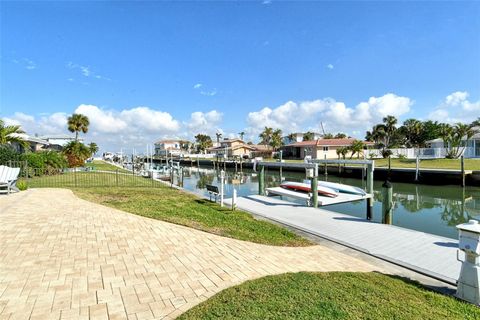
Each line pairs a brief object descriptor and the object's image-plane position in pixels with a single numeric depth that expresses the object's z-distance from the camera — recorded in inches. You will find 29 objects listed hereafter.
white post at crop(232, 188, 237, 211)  412.0
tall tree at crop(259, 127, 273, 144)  3476.9
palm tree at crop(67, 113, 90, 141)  1610.5
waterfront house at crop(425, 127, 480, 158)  1568.7
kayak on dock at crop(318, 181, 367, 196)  613.3
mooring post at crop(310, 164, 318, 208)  443.2
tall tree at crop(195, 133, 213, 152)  3993.6
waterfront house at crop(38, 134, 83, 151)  2536.9
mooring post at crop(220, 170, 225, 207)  438.7
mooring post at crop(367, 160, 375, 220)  461.9
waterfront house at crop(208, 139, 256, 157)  3185.0
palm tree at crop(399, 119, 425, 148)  2427.4
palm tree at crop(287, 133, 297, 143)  3258.4
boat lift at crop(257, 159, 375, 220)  443.8
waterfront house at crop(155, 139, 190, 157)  4549.7
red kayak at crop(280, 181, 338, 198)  548.4
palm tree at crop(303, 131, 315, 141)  3194.6
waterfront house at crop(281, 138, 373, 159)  2157.5
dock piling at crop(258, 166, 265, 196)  599.5
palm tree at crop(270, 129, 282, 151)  2979.8
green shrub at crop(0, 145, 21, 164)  712.5
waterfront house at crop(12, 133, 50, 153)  1038.4
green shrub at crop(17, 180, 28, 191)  518.0
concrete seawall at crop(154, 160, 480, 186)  925.2
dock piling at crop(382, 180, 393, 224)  348.5
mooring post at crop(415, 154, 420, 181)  1042.9
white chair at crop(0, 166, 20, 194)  471.6
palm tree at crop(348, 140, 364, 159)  1702.8
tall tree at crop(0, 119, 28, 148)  728.8
